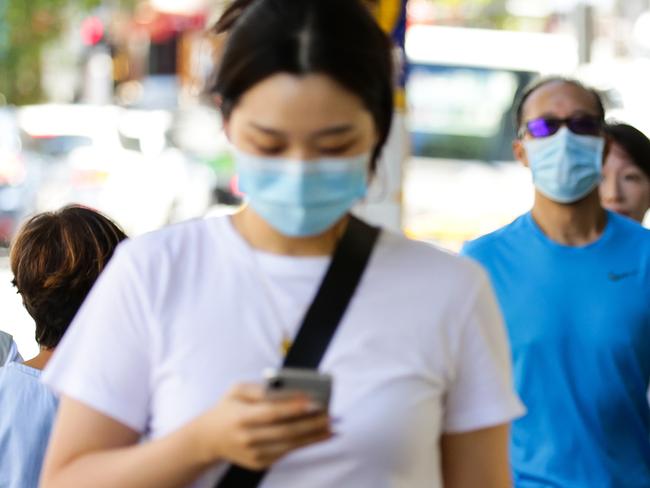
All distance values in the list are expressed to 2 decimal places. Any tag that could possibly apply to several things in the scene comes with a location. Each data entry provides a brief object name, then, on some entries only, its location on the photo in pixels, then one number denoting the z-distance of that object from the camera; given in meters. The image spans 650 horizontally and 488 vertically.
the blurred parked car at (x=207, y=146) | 42.92
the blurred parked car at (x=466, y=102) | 36.88
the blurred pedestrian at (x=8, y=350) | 7.18
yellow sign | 11.62
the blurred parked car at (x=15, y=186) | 32.89
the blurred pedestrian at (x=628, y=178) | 10.20
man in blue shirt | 7.33
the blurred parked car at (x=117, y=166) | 34.53
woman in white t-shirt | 4.22
